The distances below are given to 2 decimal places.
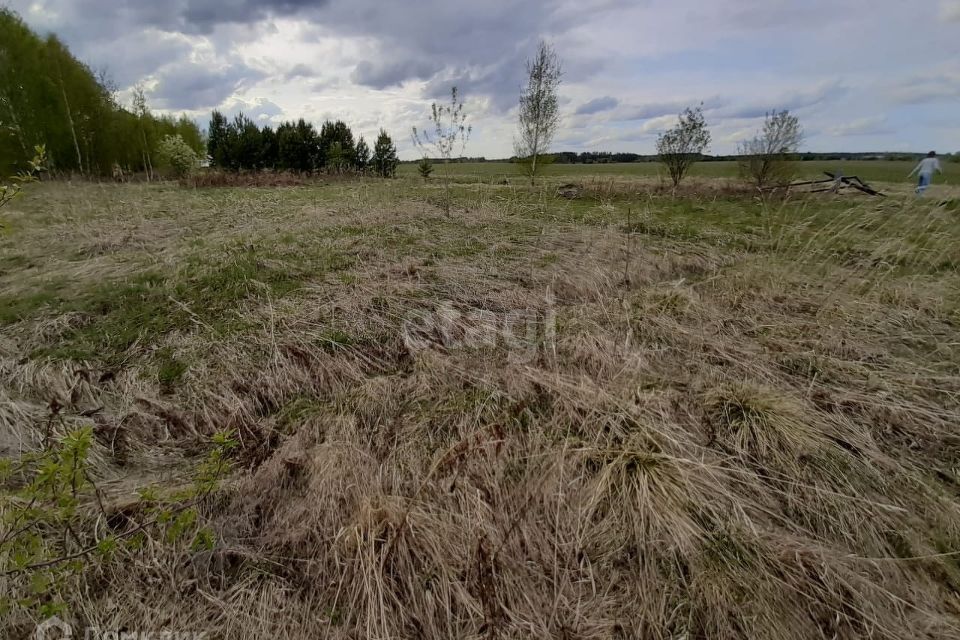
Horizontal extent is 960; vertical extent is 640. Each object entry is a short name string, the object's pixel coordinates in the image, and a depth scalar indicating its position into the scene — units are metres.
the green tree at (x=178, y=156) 20.33
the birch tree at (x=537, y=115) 19.41
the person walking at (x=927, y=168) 9.71
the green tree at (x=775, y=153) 13.19
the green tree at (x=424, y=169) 21.83
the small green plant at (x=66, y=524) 1.18
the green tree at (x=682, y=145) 14.24
